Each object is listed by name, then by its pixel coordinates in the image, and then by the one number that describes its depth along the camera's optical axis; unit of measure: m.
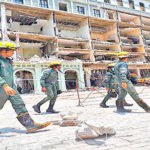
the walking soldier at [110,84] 6.48
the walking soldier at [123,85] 4.84
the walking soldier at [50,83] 5.45
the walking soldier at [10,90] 3.13
